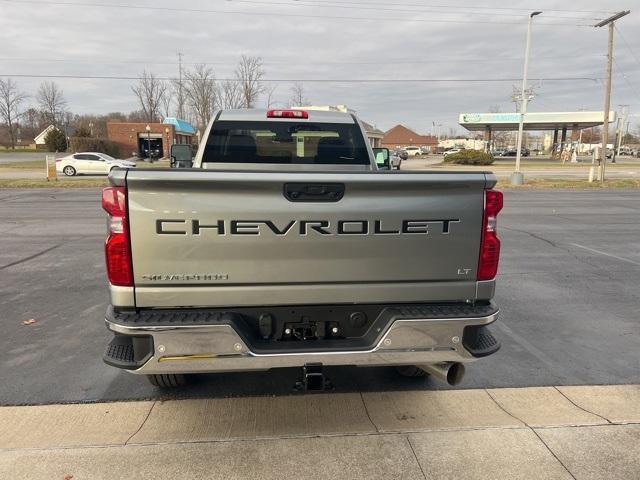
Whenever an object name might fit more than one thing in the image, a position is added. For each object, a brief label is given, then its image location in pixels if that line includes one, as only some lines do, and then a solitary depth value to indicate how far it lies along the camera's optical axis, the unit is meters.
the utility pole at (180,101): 49.98
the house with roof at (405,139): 115.50
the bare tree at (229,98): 44.91
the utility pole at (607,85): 25.95
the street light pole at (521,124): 24.62
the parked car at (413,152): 79.78
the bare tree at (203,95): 45.81
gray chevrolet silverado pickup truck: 2.56
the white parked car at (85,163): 29.00
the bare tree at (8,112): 85.44
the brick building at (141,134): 50.47
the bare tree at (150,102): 62.72
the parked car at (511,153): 80.35
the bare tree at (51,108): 90.49
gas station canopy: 61.94
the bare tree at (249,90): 44.19
